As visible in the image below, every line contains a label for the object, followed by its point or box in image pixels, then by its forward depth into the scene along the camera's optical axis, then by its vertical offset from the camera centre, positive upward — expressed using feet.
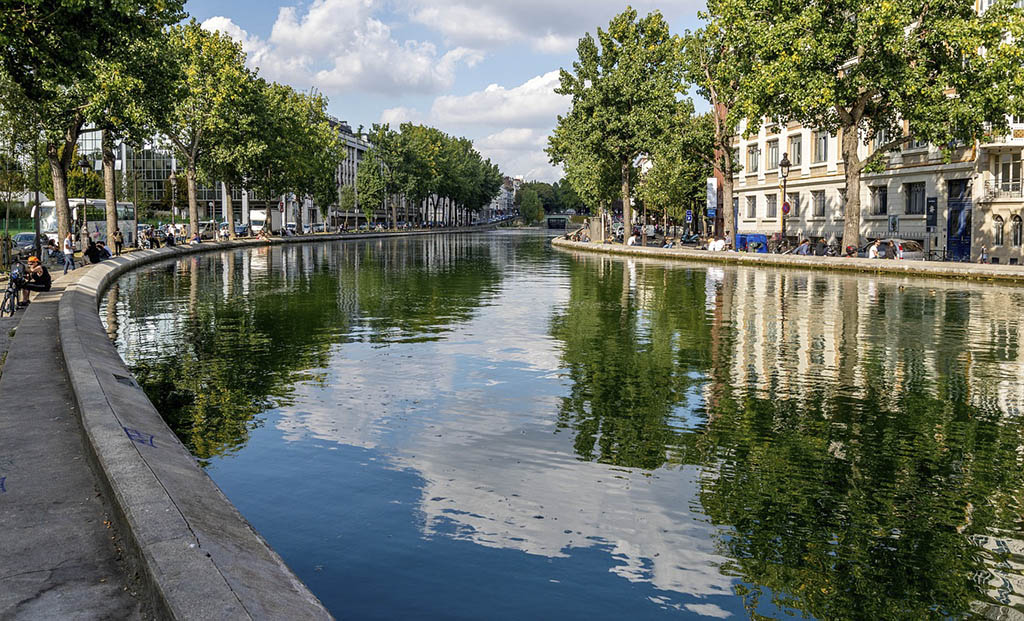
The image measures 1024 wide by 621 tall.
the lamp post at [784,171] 158.81 +13.37
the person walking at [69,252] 112.57 +0.15
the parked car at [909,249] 141.28 -0.55
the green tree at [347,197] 471.21 +27.49
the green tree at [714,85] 162.20 +30.62
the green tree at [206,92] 217.15 +38.28
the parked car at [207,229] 272.31 +7.26
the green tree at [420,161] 429.38 +42.94
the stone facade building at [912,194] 140.87 +9.39
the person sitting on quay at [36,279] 69.93 -2.05
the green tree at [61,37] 56.39 +14.17
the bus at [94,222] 203.63 +7.71
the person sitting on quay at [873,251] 136.56 -0.77
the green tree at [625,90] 201.46 +35.57
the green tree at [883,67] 118.93 +24.39
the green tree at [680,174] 181.81 +18.18
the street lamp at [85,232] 129.08 +2.98
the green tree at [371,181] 416.05 +31.42
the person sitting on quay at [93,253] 123.85 -0.01
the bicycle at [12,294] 62.79 -2.81
